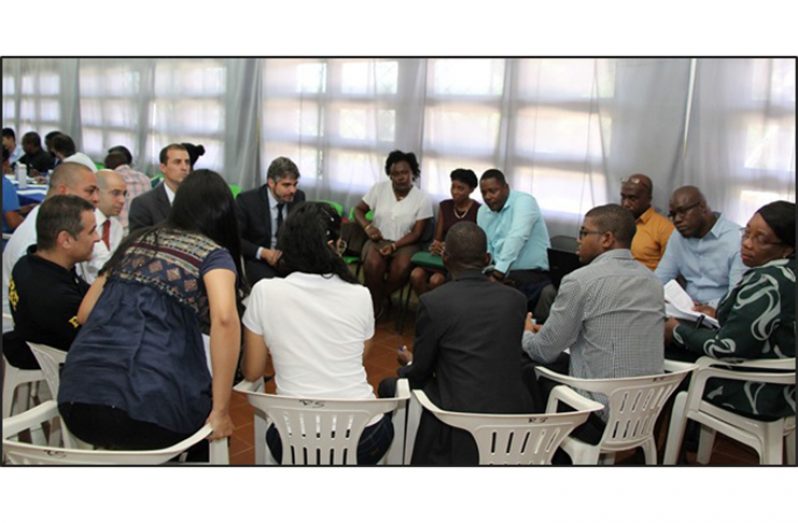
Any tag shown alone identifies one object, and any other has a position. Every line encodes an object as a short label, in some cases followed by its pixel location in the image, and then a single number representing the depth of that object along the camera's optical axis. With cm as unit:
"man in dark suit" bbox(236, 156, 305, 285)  439
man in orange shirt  399
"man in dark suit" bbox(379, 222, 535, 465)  220
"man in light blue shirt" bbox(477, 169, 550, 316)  430
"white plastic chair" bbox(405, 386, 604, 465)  198
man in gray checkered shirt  235
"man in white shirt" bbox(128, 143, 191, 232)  375
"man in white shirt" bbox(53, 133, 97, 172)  667
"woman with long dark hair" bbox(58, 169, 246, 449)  196
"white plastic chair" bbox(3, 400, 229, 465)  167
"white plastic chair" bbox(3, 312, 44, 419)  257
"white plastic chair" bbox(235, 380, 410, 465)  197
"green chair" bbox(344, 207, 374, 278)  540
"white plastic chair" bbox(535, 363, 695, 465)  228
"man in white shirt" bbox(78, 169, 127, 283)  345
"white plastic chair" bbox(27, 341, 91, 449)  226
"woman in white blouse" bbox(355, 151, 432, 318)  513
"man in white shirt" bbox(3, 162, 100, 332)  321
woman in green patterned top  240
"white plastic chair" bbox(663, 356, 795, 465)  248
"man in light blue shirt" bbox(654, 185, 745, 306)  336
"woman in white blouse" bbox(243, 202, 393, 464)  212
